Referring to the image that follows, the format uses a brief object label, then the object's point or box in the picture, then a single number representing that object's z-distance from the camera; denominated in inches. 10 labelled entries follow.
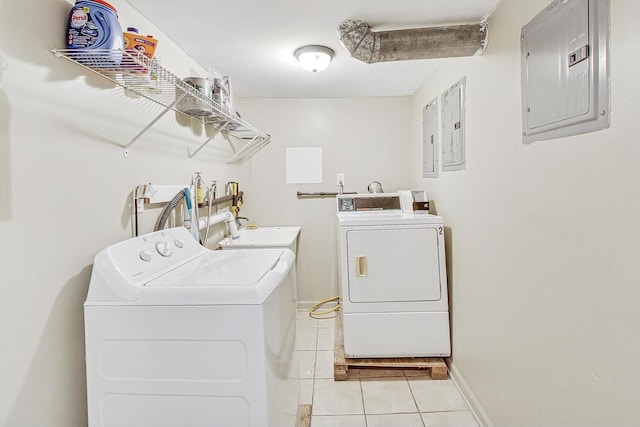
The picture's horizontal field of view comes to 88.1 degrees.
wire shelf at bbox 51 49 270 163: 45.6
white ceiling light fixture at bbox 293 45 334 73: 83.5
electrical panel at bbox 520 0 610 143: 38.9
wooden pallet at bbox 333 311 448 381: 88.5
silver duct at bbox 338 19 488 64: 69.0
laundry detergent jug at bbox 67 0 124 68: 44.7
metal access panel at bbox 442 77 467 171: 81.4
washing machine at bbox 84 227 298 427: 42.4
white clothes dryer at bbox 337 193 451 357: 89.2
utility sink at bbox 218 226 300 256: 100.1
